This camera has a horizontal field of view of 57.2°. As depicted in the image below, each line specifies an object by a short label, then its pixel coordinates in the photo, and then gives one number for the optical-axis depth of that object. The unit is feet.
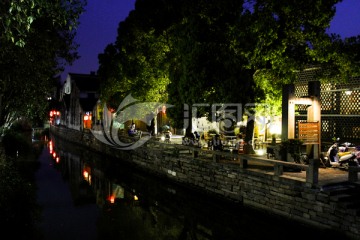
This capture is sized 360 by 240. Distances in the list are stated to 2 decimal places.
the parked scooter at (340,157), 43.50
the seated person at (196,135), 71.75
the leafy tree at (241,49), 45.34
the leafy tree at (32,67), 47.96
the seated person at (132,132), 94.17
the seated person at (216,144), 58.08
